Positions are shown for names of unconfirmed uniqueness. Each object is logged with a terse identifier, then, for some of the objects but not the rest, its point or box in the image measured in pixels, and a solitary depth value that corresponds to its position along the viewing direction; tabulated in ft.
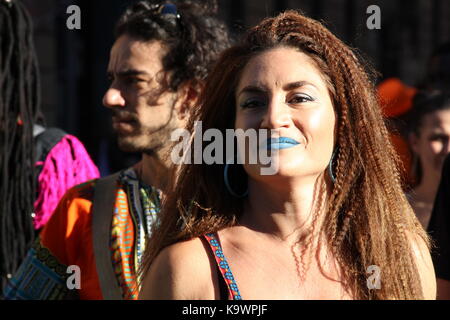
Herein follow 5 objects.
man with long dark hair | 18.15
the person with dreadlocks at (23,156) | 21.59
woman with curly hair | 12.87
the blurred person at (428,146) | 25.07
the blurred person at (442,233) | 16.33
